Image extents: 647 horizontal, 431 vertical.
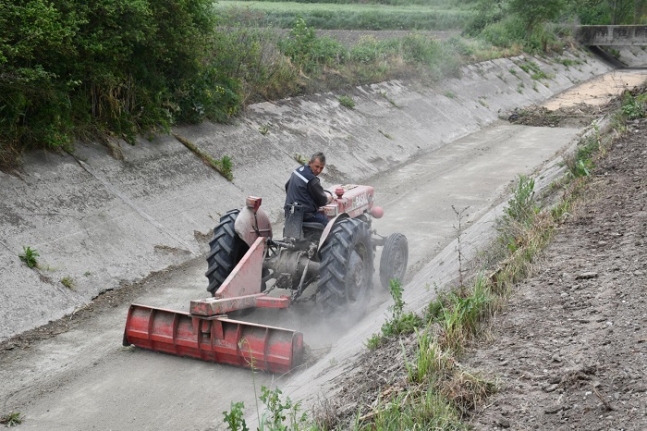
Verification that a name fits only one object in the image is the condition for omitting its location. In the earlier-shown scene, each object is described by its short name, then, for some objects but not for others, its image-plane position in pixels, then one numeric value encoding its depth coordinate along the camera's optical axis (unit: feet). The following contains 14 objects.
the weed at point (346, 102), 77.00
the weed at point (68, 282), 35.50
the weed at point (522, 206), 37.49
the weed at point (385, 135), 75.77
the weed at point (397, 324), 25.79
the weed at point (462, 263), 33.27
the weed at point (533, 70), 127.54
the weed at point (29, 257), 35.22
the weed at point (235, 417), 17.70
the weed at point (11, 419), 24.99
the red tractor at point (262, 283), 27.78
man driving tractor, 32.76
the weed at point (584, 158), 43.80
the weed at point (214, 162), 52.19
